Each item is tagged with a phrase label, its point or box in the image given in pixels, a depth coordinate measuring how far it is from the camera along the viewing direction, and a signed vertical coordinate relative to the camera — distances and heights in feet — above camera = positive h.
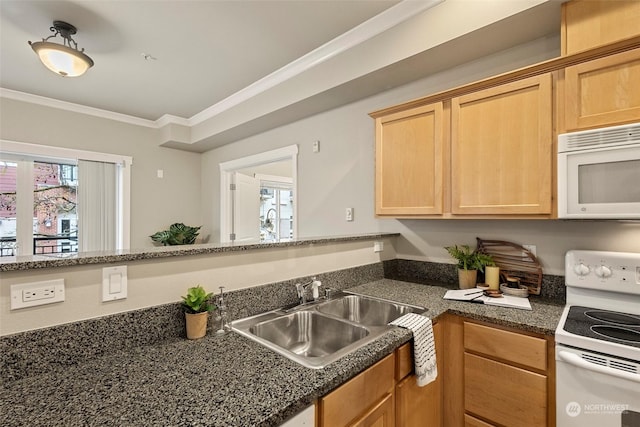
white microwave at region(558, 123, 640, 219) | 4.19 +0.57
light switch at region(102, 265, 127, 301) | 3.45 -0.79
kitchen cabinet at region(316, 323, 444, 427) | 3.14 -2.24
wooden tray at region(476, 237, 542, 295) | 5.95 -0.99
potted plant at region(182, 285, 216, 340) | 3.91 -1.28
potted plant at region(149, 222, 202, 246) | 13.53 -0.96
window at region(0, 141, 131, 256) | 11.21 +0.57
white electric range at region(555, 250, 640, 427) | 3.61 -1.67
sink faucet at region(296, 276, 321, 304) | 5.31 -1.33
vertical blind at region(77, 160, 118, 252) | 12.35 +0.38
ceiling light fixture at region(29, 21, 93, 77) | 6.97 +3.79
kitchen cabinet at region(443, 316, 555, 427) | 4.33 -2.51
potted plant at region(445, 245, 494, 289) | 6.34 -1.09
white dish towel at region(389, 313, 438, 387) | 4.22 -1.91
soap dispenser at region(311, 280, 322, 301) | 5.42 -1.33
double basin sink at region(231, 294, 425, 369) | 4.37 -1.77
